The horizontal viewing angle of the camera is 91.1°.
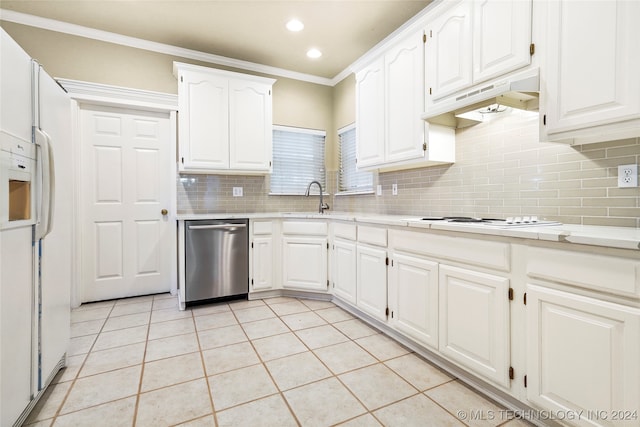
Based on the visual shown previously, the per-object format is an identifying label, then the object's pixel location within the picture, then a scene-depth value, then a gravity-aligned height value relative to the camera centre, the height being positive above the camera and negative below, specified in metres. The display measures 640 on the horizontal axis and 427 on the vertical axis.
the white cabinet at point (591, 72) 1.36 +0.66
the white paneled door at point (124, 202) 3.27 +0.08
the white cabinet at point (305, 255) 3.26 -0.48
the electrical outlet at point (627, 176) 1.54 +0.18
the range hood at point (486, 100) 1.71 +0.69
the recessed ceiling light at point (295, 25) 2.95 +1.77
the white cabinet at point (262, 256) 3.32 -0.49
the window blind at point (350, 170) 3.73 +0.52
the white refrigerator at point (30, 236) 1.26 -0.12
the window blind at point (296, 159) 4.03 +0.67
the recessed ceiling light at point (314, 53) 3.48 +1.78
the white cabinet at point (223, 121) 3.23 +0.96
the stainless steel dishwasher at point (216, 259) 3.05 -0.49
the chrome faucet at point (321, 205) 3.72 +0.06
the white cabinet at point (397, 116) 2.45 +0.83
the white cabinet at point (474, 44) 1.77 +1.06
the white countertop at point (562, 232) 1.13 -0.09
